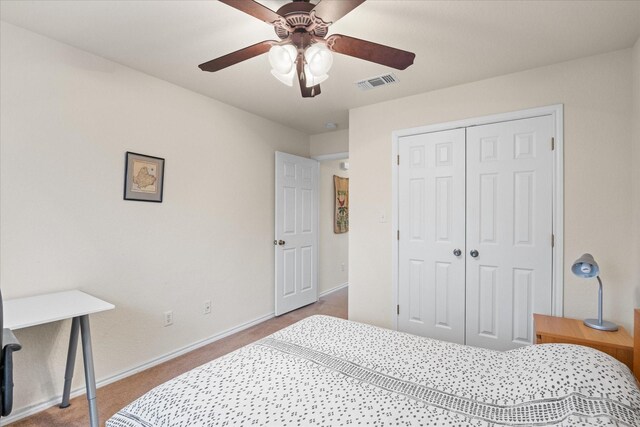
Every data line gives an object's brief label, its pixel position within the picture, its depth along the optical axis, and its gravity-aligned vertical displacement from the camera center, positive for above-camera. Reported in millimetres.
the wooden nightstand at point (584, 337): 1784 -725
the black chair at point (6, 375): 1321 -697
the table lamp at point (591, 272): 1954 -346
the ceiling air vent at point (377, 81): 2625 +1170
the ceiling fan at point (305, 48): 1389 +852
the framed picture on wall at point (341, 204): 5152 +192
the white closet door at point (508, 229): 2441 -100
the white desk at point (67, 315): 1621 -541
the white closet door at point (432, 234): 2783 -164
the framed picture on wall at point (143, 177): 2485 +305
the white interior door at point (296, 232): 3891 -222
